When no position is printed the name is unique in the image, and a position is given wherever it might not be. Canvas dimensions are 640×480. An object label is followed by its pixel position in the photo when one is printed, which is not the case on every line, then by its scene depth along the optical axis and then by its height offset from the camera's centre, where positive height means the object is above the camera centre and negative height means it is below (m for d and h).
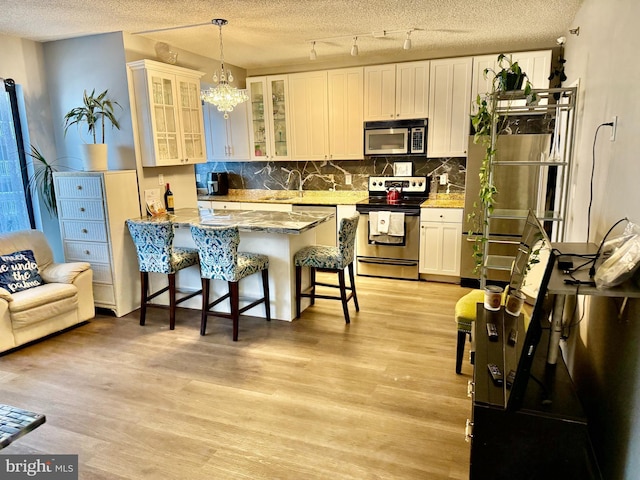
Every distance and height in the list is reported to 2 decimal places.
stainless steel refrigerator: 4.16 -0.25
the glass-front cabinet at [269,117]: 5.61 +0.60
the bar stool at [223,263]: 3.39 -0.81
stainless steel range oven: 4.93 -0.85
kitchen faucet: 6.06 -0.22
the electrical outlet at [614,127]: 2.03 +0.13
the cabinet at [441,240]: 4.78 -0.92
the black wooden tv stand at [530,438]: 1.56 -1.03
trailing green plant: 3.04 +0.30
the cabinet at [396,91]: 4.96 +0.80
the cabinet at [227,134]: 5.84 +0.41
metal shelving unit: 3.20 -0.16
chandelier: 3.75 +0.60
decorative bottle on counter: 4.55 -0.36
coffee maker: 6.36 -0.29
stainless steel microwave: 5.04 +0.26
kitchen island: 3.76 -0.74
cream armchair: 3.36 -1.07
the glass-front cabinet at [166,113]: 4.04 +0.52
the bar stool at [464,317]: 2.79 -1.03
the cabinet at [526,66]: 4.52 +0.95
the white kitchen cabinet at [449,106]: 4.79 +0.58
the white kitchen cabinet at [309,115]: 5.41 +0.59
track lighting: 4.10 +1.22
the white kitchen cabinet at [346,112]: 5.24 +0.60
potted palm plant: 3.91 +0.45
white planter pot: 3.88 +0.09
